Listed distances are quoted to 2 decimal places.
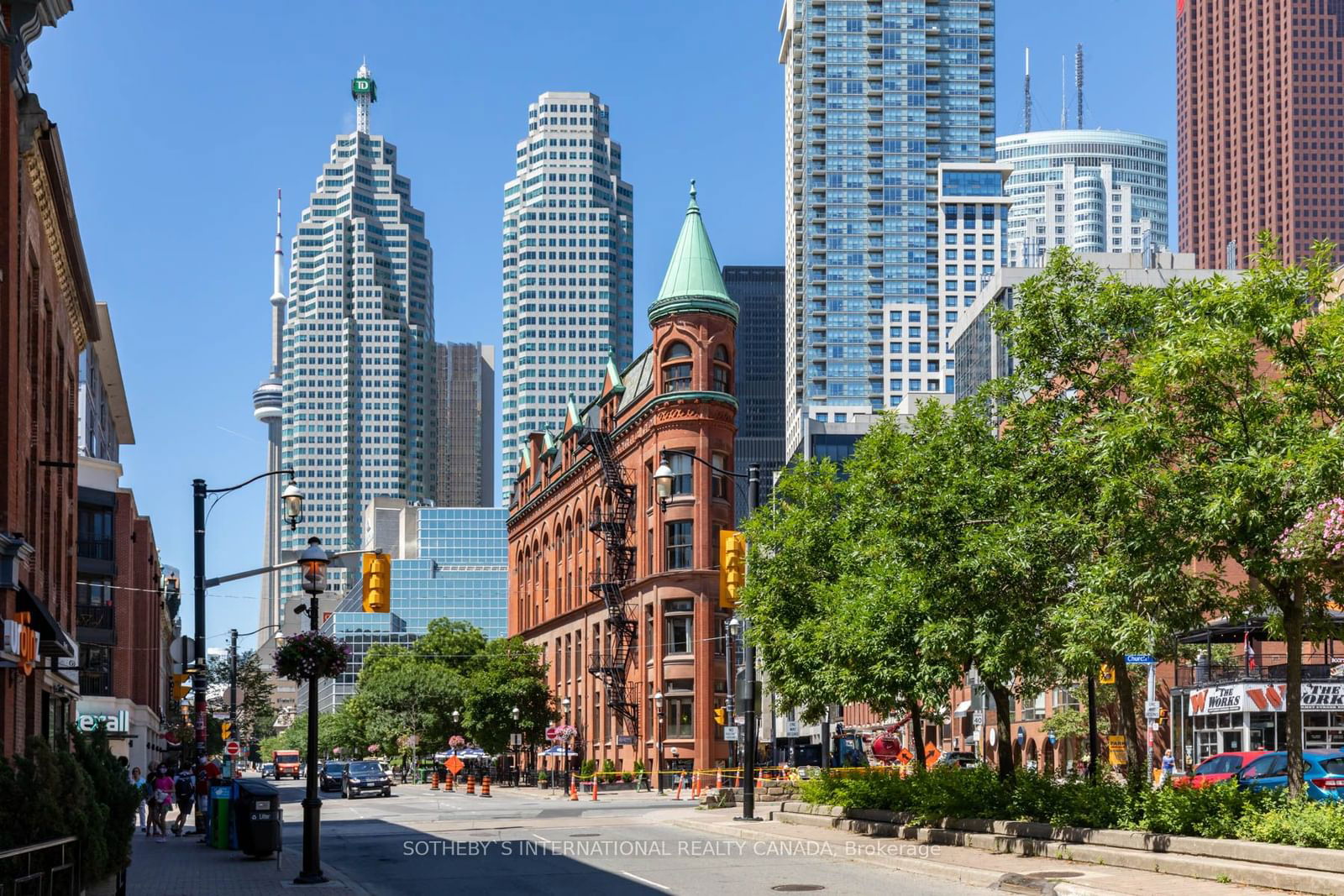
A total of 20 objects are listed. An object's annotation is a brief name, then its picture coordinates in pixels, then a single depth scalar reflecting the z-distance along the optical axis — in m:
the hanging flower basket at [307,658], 26.80
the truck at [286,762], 118.81
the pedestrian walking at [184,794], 41.28
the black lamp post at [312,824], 23.91
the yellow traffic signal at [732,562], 36.81
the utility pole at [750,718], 37.75
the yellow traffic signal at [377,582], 32.25
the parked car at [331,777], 76.25
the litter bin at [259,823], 29.09
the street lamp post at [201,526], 37.59
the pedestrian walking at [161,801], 40.38
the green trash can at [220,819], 32.97
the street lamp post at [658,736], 77.14
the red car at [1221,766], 32.06
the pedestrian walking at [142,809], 41.00
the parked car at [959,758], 60.53
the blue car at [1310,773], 29.02
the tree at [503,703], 90.31
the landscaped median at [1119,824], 19.22
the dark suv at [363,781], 66.56
